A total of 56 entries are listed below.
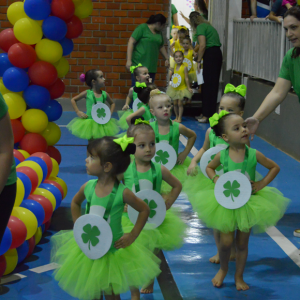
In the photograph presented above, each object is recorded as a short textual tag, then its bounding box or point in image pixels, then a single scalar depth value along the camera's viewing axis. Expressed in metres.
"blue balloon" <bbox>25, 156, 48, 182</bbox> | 4.11
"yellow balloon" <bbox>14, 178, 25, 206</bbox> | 3.56
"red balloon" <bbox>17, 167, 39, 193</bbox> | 3.77
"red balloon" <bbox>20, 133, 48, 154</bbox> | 4.57
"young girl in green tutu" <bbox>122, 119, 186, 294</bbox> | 3.09
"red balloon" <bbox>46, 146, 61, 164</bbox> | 4.91
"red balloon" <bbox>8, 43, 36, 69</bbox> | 4.42
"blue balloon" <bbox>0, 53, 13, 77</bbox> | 4.52
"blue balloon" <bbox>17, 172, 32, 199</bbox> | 3.67
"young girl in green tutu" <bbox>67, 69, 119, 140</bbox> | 6.46
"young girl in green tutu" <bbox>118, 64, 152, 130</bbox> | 6.76
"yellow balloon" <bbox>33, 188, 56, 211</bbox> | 4.02
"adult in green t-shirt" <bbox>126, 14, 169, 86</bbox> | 8.99
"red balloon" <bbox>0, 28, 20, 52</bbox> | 4.56
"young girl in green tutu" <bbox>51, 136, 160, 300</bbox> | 2.57
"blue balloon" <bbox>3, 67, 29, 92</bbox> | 4.39
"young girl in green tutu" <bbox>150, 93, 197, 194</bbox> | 4.21
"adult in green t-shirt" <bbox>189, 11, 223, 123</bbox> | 9.73
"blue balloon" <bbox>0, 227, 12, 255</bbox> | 3.22
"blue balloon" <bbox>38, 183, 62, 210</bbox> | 4.20
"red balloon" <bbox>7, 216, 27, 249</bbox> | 3.33
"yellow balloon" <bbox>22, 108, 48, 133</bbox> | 4.54
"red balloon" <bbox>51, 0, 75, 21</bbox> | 4.54
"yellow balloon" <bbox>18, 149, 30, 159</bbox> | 4.43
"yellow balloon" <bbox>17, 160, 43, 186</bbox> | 3.93
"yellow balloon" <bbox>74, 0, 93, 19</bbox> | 4.82
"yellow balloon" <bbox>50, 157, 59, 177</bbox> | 4.50
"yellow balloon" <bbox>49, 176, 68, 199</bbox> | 4.55
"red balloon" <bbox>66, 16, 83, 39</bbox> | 4.79
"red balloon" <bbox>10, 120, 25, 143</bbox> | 4.53
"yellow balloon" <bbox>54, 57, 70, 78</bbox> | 4.81
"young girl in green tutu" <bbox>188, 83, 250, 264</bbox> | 3.82
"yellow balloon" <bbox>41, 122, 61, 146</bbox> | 4.74
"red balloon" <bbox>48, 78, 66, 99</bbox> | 4.79
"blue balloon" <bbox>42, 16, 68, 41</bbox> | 4.50
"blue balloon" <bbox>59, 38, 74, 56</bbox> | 4.86
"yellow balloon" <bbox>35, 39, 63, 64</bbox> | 4.54
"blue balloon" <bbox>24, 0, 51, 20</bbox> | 4.41
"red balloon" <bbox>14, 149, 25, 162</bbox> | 4.18
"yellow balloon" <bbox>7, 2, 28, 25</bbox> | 4.59
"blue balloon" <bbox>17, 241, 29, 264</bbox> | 3.63
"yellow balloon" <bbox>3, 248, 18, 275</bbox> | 3.47
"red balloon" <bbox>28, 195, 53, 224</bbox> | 3.88
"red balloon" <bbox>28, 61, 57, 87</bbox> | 4.50
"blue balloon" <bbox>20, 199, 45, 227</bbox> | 3.71
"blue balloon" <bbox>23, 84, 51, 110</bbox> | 4.52
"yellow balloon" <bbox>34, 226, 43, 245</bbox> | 3.99
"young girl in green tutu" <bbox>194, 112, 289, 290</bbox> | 3.22
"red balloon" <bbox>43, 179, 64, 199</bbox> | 4.35
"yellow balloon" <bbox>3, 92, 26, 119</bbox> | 4.44
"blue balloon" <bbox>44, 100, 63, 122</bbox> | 4.75
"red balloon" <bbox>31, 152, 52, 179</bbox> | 4.27
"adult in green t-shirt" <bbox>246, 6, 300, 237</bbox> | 3.46
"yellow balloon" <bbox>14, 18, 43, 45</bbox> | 4.44
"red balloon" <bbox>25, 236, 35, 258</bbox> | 3.78
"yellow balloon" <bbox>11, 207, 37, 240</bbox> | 3.50
